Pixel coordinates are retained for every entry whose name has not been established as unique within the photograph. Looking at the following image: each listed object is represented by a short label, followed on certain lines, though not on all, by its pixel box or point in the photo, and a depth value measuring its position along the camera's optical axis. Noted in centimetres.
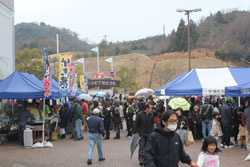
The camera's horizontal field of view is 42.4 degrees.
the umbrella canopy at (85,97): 2308
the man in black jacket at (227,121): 1114
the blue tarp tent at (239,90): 1012
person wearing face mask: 396
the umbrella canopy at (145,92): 2596
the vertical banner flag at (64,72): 1361
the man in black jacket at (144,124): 819
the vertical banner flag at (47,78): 1208
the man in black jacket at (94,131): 890
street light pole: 2771
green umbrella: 1068
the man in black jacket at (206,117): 1319
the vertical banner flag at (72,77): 1440
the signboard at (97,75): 4166
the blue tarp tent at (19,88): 1257
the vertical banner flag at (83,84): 2612
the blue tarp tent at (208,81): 1328
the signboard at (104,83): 3975
